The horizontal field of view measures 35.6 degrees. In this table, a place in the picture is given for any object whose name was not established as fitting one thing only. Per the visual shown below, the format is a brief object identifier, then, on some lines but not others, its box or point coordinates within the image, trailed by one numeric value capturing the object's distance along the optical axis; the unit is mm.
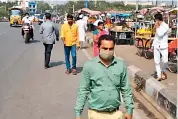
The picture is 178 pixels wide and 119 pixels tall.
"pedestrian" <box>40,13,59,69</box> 8029
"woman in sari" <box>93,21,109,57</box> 6467
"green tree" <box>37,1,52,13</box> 102259
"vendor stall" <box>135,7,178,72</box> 8130
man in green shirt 2517
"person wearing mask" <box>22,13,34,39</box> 15465
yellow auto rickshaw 31506
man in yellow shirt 7365
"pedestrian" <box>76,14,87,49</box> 12807
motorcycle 14740
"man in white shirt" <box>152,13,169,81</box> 6285
